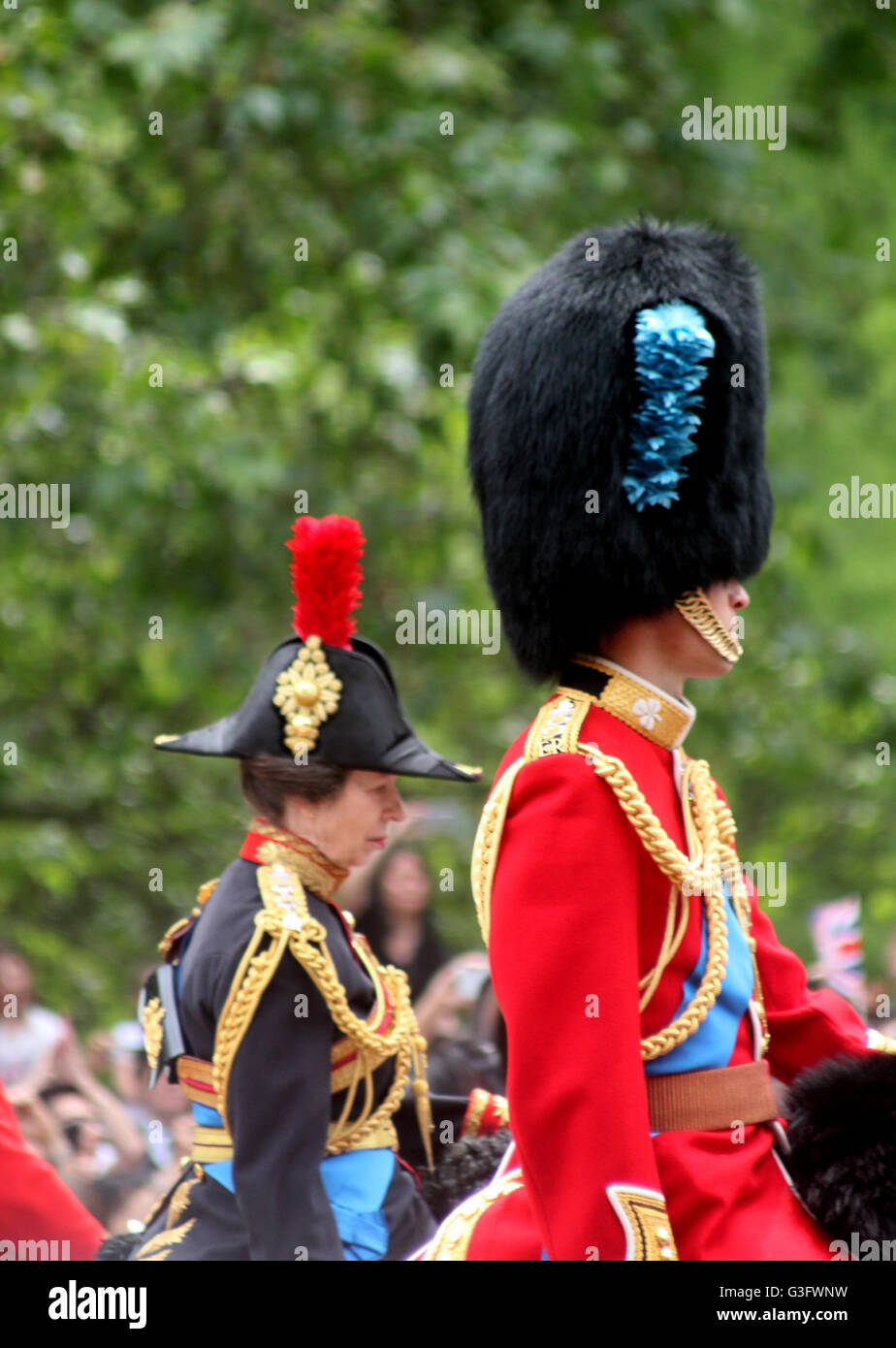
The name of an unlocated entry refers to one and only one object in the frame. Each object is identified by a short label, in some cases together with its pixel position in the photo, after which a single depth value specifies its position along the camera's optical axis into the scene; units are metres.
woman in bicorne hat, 5.46
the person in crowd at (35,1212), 6.48
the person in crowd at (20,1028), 10.05
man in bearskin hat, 4.30
